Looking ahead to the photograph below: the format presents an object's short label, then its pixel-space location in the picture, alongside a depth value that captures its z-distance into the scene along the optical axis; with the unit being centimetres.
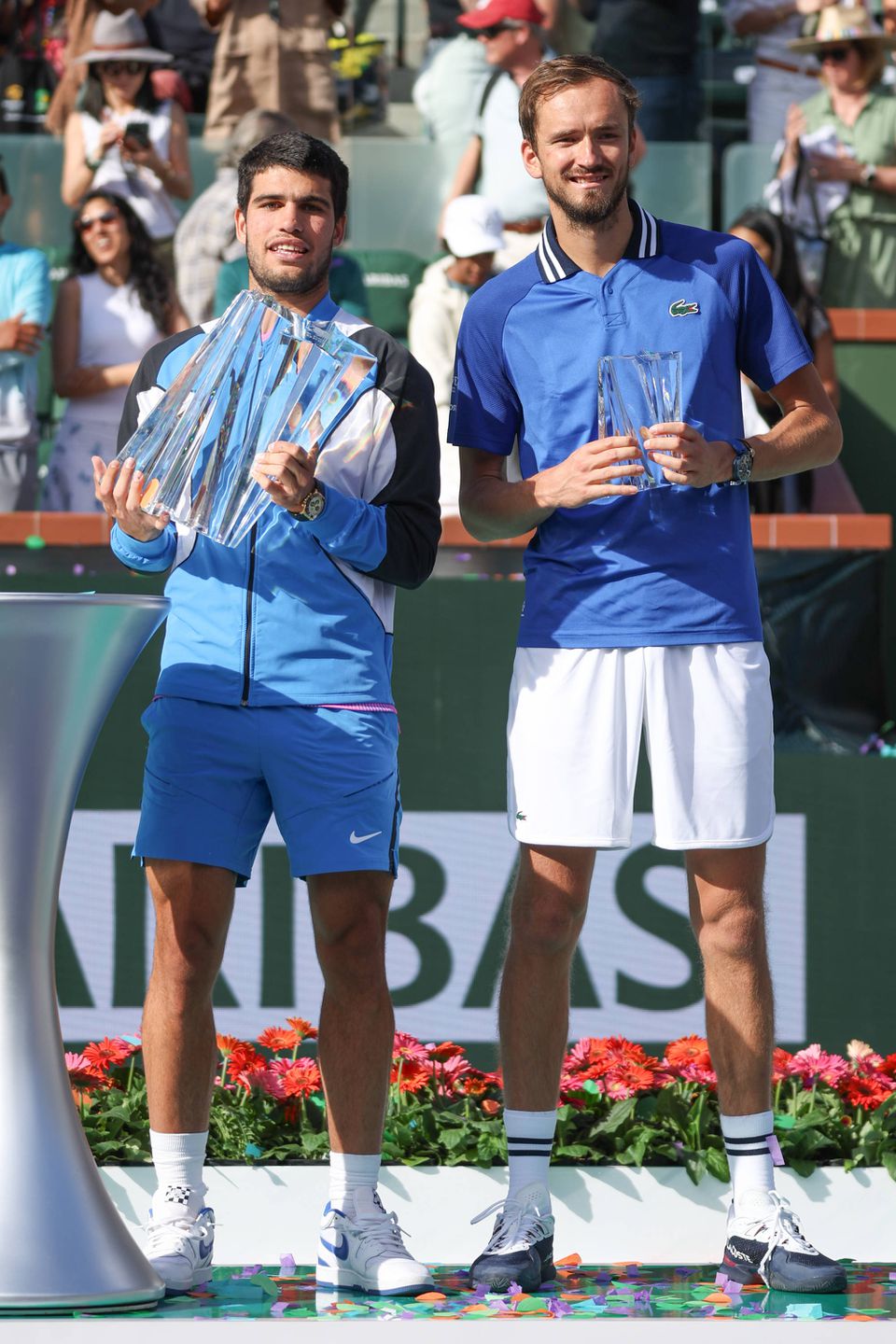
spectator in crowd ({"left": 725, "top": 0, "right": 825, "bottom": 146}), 1316
